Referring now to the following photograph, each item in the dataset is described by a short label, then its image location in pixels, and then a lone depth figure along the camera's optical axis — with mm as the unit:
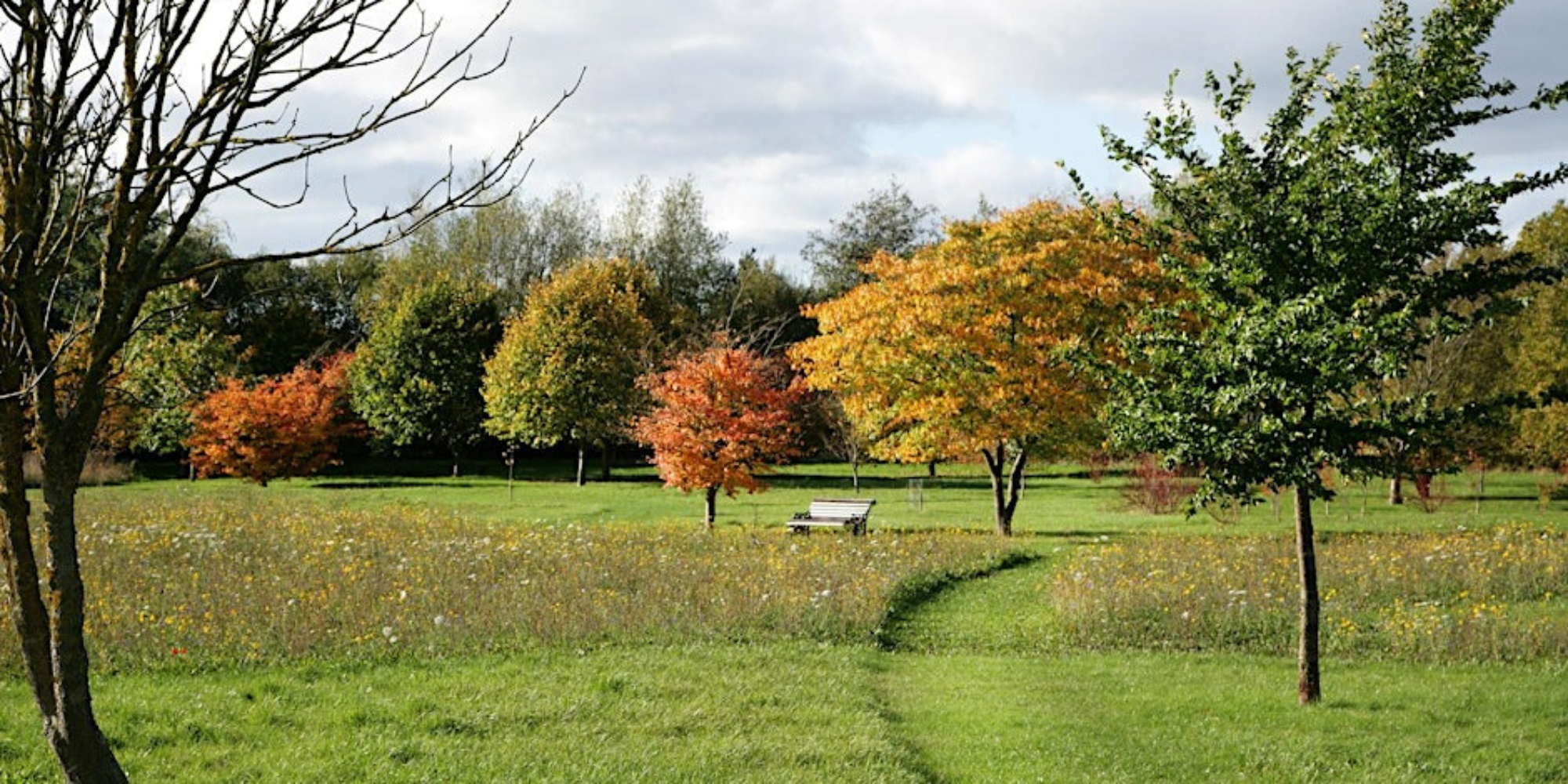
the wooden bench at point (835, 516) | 22953
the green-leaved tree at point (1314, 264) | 10289
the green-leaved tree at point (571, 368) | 43062
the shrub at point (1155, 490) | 32125
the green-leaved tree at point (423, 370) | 46844
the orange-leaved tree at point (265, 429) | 36656
